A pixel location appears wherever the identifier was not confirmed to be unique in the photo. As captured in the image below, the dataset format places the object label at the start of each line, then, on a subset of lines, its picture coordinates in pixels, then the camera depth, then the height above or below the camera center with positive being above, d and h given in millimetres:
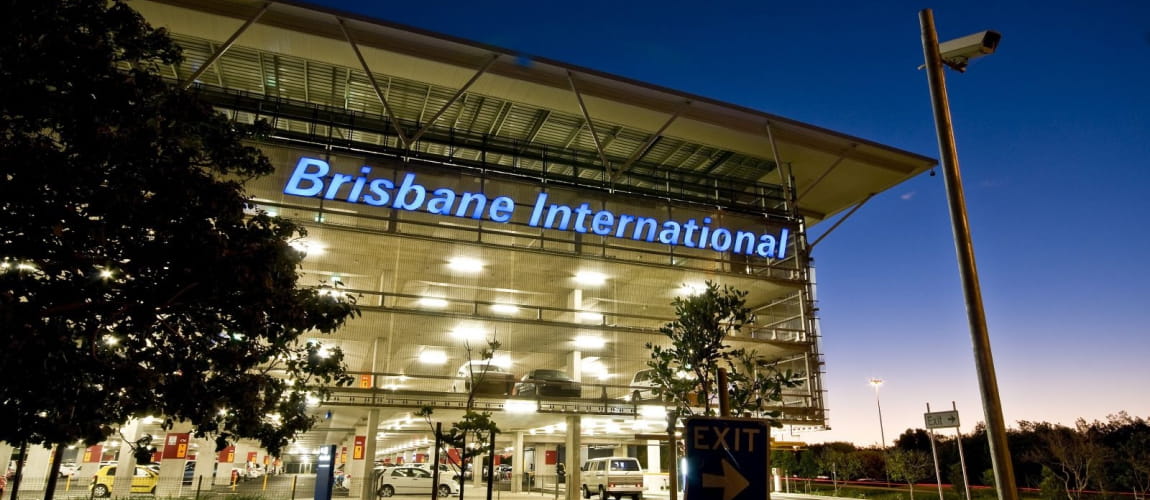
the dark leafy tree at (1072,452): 35219 +664
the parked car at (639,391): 23500 +2359
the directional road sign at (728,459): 3447 +9
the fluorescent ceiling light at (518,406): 22641 +1698
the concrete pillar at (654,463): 39219 -155
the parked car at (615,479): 25797 -695
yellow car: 27625 -930
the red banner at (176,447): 22142 +286
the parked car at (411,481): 29672 -961
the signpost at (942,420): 19667 +1212
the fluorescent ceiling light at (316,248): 21516 +6361
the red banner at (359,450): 24125 +262
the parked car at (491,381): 21875 +2438
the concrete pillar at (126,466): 21531 -329
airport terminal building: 20891 +8488
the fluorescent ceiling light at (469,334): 22406 +3931
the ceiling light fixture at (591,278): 24281 +6238
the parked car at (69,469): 40862 -781
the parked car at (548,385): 22906 +2408
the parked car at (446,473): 30592 -656
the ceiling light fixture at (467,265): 22875 +6249
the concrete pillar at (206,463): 22609 -220
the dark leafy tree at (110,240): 7145 +2353
